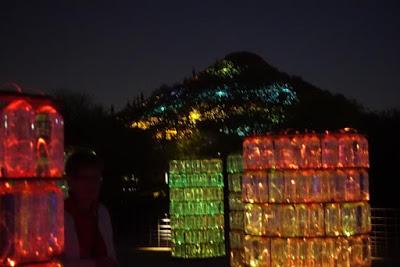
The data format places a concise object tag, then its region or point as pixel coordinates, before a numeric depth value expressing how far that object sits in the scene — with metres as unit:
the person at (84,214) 4.01
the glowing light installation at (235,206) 12.41
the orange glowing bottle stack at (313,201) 7.79
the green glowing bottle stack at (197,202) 14.55
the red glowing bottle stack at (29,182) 3.35
